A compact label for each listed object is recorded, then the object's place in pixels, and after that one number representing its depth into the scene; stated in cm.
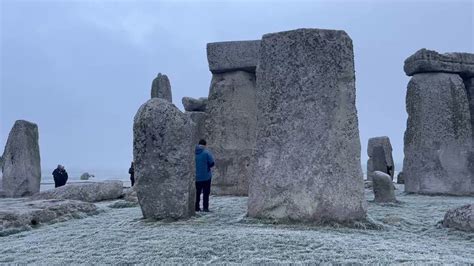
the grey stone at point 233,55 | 1474
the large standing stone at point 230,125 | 1488
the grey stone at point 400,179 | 2388
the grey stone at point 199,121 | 1777
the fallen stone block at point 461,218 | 838
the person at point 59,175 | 1953
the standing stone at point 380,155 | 2347
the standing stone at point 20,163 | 1766
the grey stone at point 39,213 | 927
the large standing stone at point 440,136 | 1517
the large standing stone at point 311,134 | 865
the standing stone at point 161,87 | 2214
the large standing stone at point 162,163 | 909
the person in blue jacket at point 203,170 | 1049
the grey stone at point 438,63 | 1517
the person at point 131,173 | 1863
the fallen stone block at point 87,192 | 1441
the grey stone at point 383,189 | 1227
